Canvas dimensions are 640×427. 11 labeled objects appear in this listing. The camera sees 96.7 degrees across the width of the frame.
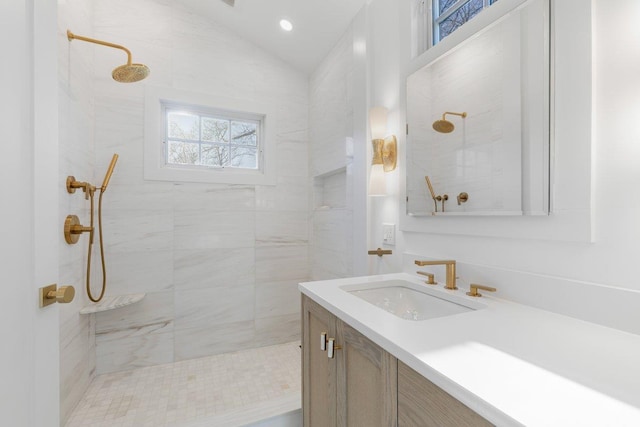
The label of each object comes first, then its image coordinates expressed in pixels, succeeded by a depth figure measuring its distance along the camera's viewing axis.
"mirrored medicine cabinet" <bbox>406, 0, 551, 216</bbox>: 0.89
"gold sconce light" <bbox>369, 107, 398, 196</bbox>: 1.51
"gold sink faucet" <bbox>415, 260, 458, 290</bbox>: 1.08
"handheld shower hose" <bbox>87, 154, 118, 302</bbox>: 1.79
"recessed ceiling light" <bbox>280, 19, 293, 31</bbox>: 2.09
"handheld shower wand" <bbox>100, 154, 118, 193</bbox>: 1.86
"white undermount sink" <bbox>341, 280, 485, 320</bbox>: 1.06
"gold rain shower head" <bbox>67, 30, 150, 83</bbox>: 1.61
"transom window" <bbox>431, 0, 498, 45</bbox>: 1.19
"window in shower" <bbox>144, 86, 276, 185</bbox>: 2.14
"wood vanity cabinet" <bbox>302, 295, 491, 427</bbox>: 0.55
